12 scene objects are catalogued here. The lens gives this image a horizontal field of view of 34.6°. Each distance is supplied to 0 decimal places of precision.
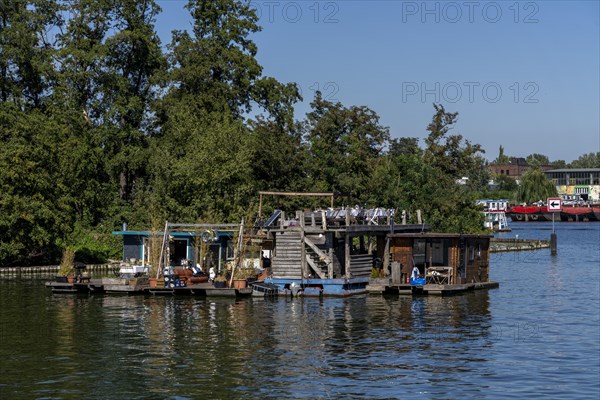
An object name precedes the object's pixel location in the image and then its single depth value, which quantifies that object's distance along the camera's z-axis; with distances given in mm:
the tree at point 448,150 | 111138
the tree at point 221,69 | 95562
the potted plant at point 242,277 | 56062
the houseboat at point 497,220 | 181788
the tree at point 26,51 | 96125
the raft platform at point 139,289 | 56091
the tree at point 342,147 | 93500
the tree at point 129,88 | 94750
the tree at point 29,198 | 75188
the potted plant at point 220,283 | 56406
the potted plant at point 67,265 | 61781
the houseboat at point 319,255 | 56750
